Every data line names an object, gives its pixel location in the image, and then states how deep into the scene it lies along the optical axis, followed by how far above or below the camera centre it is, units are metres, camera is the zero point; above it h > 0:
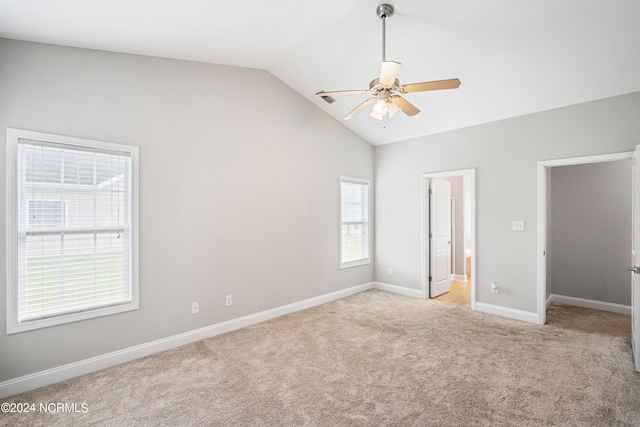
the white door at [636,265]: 2.78 -0.51
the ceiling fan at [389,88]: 2.34 +1.03
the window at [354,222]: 5.27 -0.14
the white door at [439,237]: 5.20 -0.42
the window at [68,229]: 2.45 -0.12
